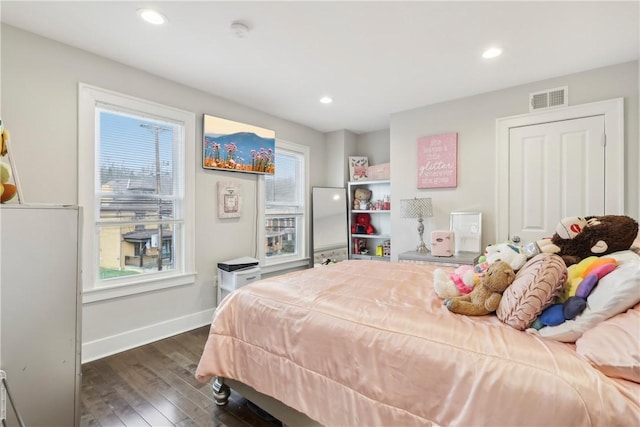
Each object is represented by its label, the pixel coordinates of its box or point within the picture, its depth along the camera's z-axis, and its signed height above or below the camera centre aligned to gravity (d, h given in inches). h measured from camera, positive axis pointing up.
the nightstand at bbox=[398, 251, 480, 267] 114.1 -18.6
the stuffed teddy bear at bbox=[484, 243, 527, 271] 55.4 -8.6
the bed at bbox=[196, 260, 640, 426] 34.0 -21.8
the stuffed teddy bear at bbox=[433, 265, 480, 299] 60.6 -15.1
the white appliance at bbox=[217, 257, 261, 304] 123.1 -26.3
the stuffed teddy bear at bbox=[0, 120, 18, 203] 58.3 +7.3
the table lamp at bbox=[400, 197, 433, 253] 135.9 +1.5
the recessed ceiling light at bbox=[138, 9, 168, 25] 74.0 +51.2
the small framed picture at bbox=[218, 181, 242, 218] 130.6 +6.3
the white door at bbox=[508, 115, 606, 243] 105.7 +15.1
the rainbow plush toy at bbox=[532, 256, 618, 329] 42.2 -11.9
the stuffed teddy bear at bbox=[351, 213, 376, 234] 186.2 -7.7
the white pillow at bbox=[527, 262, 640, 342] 37.9 -11.8
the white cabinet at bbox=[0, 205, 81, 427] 51.5 -18.5
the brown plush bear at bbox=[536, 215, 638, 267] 54.1 -4.6
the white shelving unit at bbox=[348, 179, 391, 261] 176.9 -8.2
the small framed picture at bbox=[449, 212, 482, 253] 126.5 -7.5
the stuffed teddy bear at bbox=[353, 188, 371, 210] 186.9 +10.4
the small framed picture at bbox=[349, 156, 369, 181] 185.6 +29.0
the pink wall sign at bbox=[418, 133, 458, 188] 134.6 +25.0
